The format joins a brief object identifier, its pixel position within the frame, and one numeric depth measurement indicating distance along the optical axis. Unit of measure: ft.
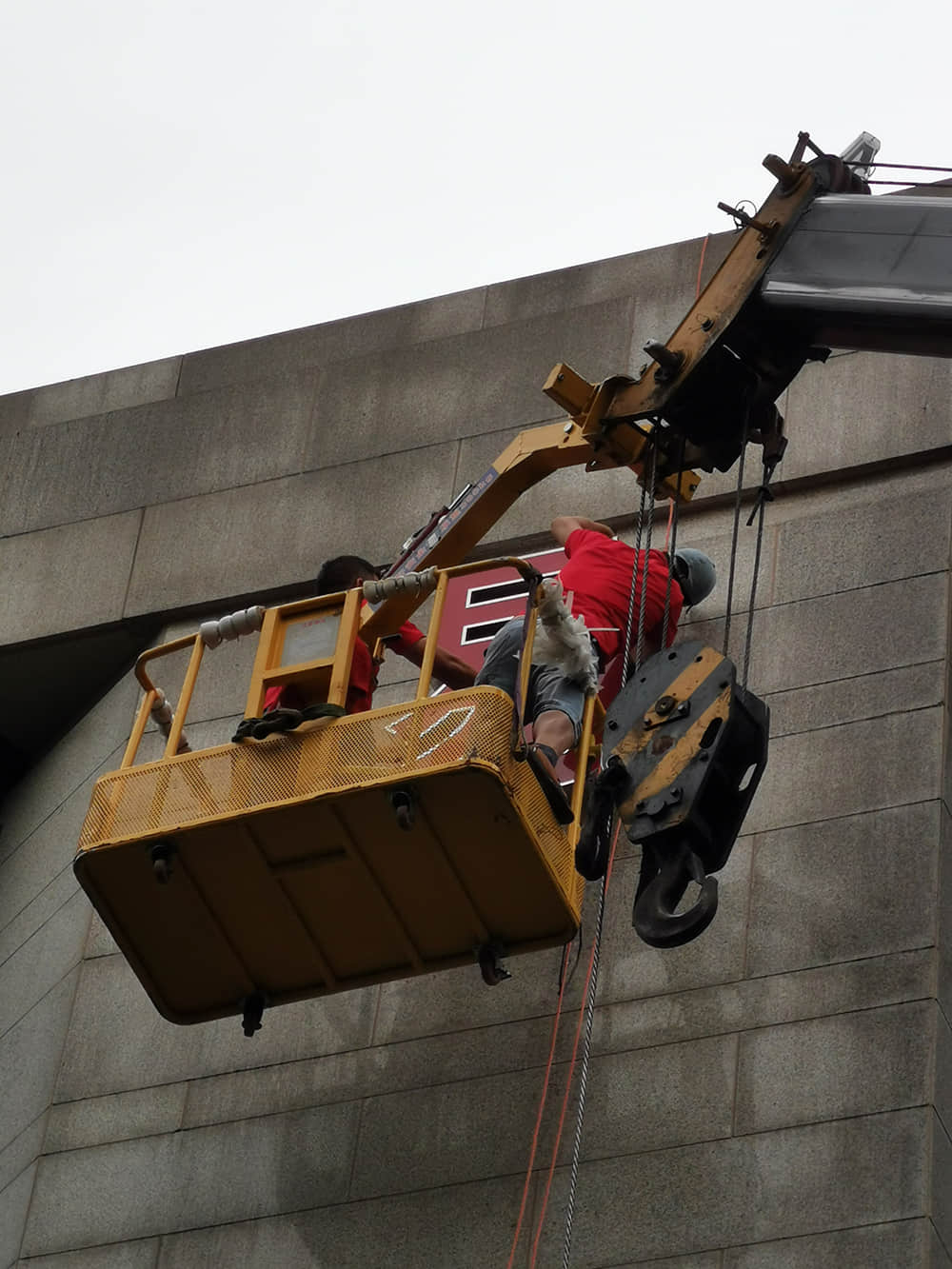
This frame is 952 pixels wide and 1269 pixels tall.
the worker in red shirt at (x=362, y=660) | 48.34
